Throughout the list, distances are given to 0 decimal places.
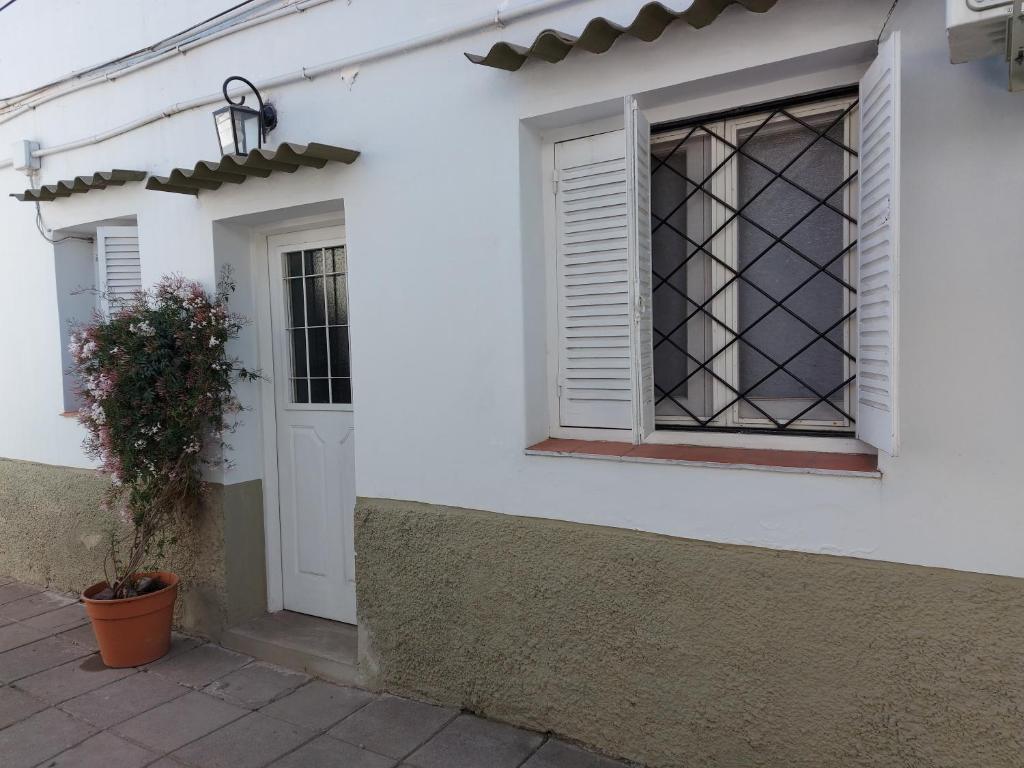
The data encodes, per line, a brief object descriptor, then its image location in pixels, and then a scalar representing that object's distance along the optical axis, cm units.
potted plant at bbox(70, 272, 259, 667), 417
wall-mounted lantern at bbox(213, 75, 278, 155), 394
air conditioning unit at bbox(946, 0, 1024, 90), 200
